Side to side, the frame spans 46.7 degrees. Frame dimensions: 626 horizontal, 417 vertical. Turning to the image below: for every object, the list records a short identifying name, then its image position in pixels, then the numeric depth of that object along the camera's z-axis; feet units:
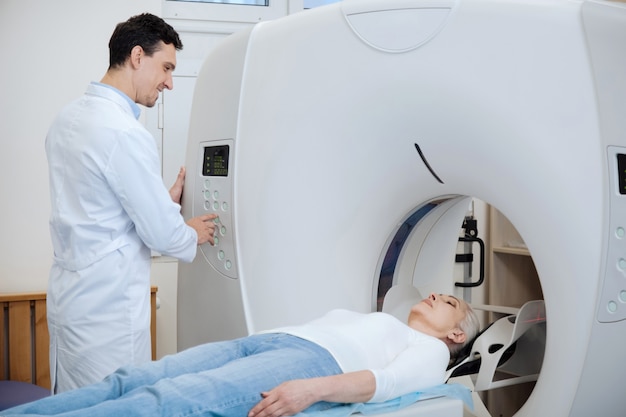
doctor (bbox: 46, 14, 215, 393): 5.89
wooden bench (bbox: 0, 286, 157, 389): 8.83
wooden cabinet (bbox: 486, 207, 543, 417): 8.52
